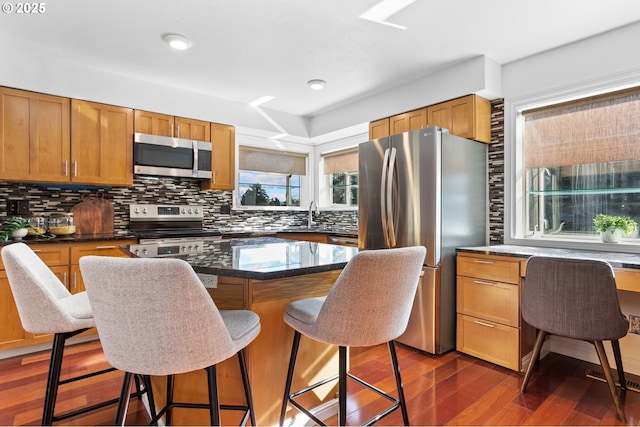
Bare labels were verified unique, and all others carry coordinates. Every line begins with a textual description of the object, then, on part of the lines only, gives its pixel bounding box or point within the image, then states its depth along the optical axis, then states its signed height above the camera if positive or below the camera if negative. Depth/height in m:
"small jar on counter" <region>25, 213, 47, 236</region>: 3.00 -0.09
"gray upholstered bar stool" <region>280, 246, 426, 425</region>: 1.23 -0.34
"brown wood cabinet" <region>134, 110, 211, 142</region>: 3.53 +0.96
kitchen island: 1.56 -0.60
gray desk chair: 1.84 -0.50
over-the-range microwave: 3.48 +0.62
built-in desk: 2.41 -0.69
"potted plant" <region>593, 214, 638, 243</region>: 2.47 -0.10
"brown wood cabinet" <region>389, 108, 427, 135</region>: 3.37 +0.95
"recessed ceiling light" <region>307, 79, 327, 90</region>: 3.52 +1.36
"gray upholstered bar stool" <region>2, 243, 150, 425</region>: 1.38 -0.42
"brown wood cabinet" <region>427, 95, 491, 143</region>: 2.99 +0.87
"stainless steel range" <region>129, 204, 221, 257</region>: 3.40 -0.10
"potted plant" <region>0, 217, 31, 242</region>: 2.79 -0.13
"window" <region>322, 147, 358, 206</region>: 4.75 +0.54
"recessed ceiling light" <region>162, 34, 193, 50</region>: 2.62 +1.35
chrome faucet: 4.97 +0.05
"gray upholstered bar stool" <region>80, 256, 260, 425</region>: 0.98 -0.30
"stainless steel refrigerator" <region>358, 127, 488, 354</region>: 2.73 +0.05
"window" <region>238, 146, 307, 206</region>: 4.65 +0.54
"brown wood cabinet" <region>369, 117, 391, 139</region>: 3.71 +0.95
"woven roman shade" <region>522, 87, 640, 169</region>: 2.51 +0.65
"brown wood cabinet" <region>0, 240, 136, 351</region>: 2.67 -0.49
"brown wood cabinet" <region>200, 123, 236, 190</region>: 3.99 +0.66
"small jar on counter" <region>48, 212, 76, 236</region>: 3.17 -0.09
